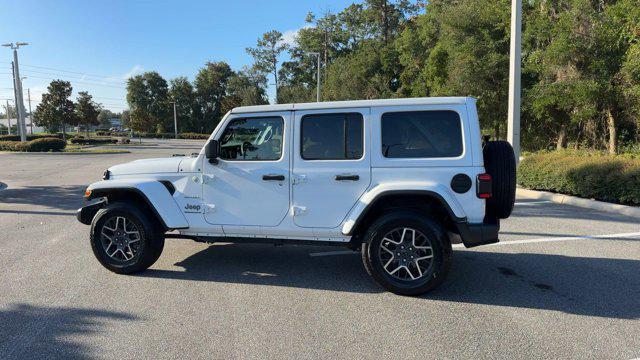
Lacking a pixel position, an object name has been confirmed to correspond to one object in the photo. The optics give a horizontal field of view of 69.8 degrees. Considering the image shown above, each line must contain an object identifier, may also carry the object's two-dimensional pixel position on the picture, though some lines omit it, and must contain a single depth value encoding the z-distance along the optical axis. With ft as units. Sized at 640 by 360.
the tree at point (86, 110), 183.73
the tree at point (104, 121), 412.28
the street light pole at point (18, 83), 115.75
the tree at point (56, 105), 165.37
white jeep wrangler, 14.66
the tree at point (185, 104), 278.26
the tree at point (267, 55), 267.59
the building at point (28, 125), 335.63
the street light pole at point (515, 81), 41.22
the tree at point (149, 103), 271.90
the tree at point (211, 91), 285.02
